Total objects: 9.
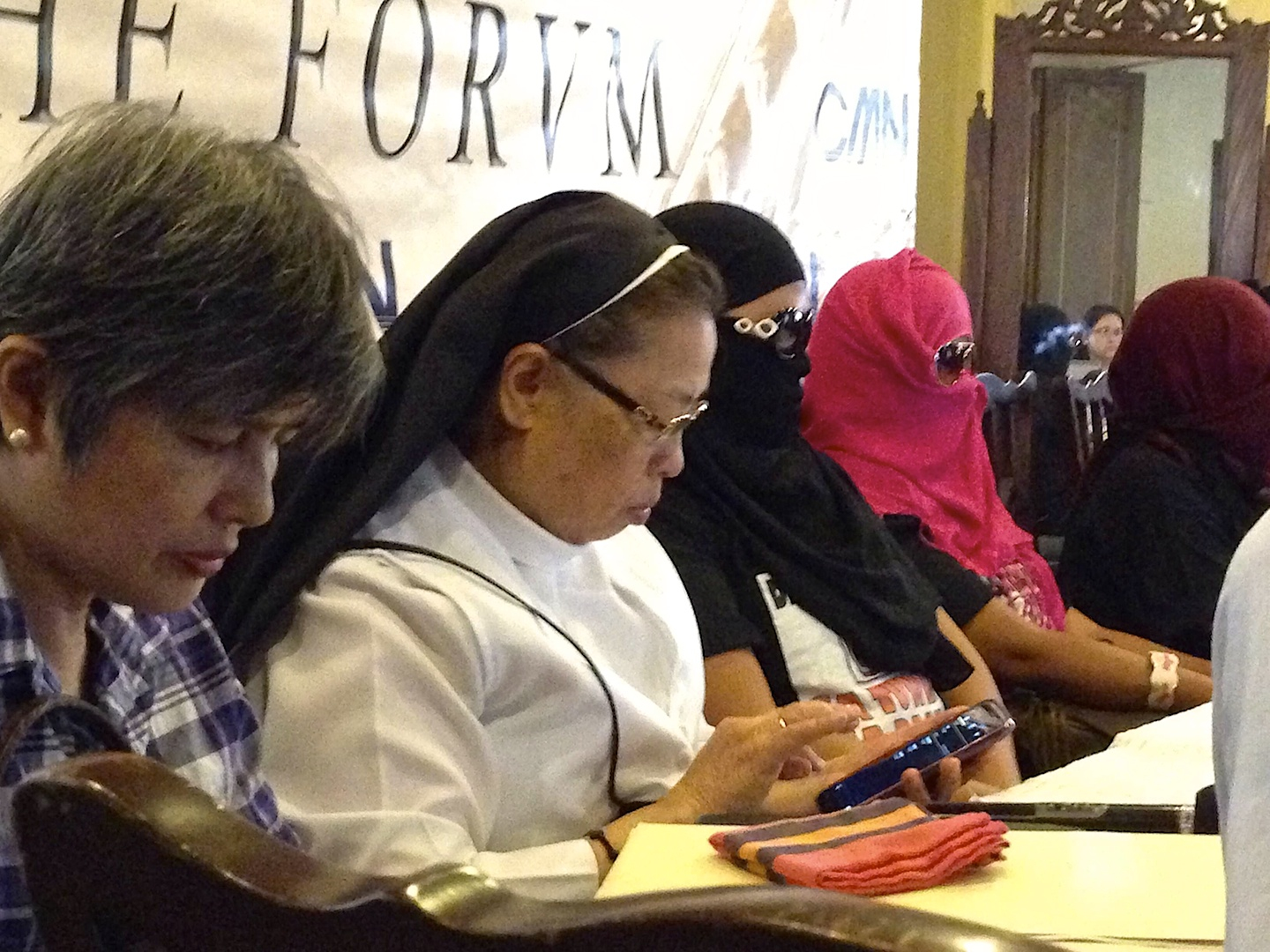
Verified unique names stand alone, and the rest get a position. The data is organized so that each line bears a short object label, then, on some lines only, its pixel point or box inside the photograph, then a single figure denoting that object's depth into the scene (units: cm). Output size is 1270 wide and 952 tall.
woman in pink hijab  238
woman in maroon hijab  261
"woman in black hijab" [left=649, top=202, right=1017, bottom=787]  191
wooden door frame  398
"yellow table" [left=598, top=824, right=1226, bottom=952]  97
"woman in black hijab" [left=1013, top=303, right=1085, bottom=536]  366
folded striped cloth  102
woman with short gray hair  80
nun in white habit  121
